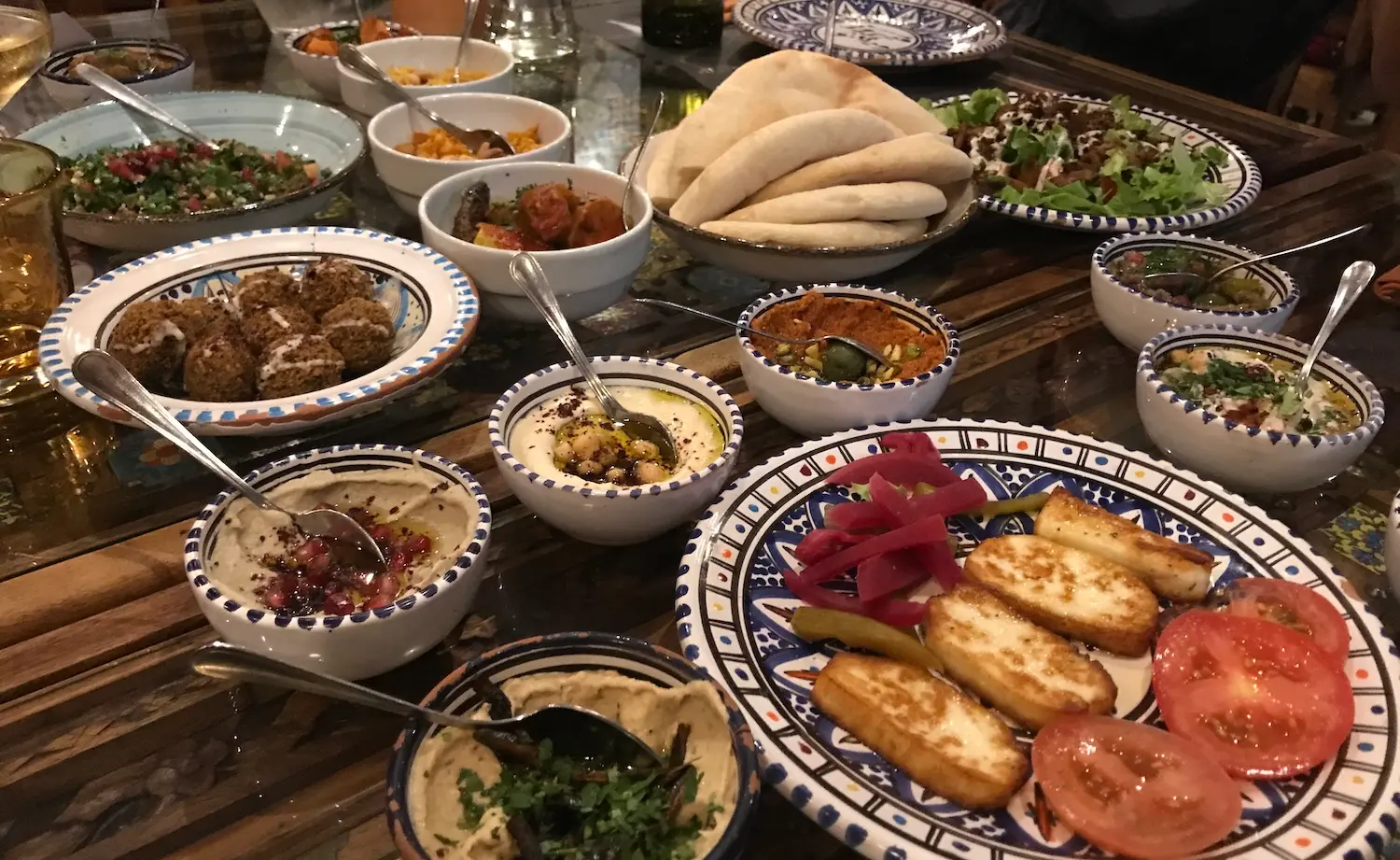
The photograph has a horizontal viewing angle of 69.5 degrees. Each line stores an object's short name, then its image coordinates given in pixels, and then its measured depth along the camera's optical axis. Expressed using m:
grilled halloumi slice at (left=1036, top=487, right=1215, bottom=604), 0.44
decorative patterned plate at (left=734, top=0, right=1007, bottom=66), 1.05
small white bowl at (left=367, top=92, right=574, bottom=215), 0.67
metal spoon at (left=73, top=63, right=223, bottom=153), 0.73
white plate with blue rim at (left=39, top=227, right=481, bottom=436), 0.45
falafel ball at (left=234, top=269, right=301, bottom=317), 0.55
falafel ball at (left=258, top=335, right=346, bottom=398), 0.49
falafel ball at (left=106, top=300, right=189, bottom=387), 0.50
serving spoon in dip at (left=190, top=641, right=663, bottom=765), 0.32
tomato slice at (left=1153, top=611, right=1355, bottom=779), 0.37
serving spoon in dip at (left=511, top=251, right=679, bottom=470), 0.49
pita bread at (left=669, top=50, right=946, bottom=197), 0.70
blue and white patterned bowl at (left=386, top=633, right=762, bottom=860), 0.31
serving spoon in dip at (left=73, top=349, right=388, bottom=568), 0.42
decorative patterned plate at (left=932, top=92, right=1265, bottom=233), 0.71
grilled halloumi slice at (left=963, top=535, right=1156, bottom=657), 0.42
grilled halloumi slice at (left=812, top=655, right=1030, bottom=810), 0.35
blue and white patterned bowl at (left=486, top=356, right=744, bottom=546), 0.43
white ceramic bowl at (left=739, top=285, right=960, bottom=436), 0.52
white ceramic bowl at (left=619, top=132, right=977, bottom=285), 0.63
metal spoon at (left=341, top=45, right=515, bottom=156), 0.75
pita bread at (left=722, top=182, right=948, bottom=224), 0.64
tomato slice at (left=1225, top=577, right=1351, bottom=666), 0.41
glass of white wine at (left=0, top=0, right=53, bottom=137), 0.63
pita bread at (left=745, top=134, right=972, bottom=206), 0.67
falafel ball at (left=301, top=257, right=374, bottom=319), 0.56
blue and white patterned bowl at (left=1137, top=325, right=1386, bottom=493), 0.49
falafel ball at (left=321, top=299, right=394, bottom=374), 0.53
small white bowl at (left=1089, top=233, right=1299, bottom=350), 0.59
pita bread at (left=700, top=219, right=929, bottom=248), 0.63
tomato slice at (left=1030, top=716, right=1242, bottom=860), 0.34
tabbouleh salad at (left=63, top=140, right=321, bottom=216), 0.66
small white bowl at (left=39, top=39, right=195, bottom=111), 0.79
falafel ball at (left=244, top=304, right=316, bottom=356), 0.52
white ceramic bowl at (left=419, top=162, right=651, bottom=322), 0.57
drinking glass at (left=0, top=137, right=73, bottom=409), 0.52
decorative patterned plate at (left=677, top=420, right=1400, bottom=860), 0.34
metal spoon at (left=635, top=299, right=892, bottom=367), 0.56
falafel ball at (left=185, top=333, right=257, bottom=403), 0.49
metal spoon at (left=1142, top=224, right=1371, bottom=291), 0.64
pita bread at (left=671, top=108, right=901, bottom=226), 0.66
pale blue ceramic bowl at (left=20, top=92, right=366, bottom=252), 0.61
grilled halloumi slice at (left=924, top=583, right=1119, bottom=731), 0.39
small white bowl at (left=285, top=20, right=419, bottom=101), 0.90
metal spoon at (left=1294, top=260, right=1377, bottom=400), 0.54
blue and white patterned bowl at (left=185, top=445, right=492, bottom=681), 0.36
